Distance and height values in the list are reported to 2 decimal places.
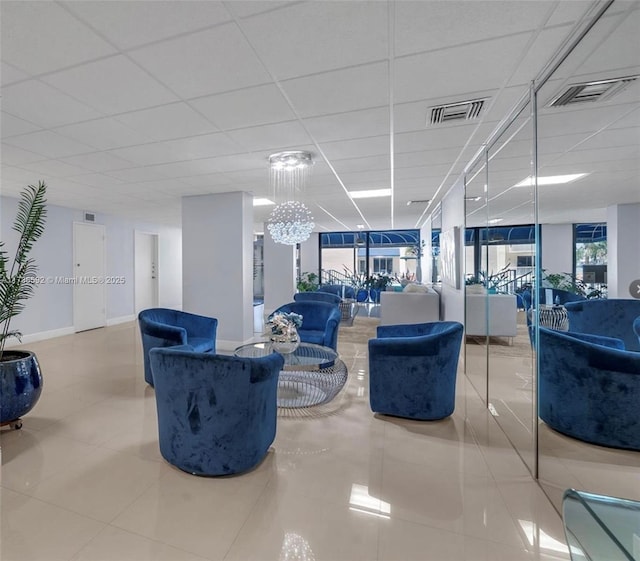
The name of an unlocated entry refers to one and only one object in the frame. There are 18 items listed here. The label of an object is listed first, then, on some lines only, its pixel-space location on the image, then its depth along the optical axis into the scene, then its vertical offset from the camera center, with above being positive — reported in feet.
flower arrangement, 11.27 -1.70
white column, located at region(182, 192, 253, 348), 17.78 +0.92
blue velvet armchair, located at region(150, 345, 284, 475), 6.68 -2.76
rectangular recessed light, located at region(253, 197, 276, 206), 19.92 +4.87
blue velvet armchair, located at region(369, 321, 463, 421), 9.32 -2.88
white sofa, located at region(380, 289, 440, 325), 19.58 -1.84
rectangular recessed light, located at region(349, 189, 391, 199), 17.67 +4.75
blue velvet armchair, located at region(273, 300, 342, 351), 16.04 -1.79
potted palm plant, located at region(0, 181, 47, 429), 8.65 -2.34
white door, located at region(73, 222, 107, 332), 21.94 +0.12
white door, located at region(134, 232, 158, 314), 27.35 +0.64
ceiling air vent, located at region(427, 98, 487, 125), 8.22 +4.43
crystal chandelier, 13.97 +2.95
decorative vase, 11.28 -2.28
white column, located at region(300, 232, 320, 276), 38.42 +2.55
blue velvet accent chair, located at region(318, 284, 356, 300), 28.17 -1.12
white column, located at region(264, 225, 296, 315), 29.99 +0.26
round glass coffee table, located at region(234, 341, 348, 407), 10.50 -3.46
